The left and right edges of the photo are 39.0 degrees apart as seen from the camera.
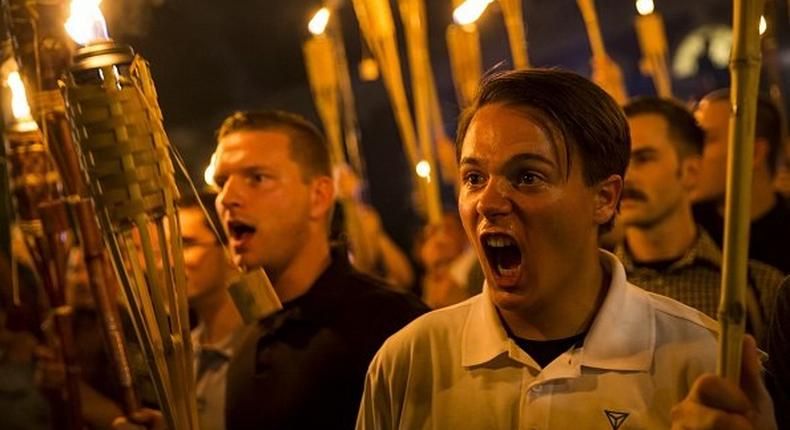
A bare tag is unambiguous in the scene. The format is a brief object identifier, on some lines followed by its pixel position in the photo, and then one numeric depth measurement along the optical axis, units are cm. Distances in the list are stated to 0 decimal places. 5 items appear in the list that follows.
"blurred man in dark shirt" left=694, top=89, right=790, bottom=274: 374
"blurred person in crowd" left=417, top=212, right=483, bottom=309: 514
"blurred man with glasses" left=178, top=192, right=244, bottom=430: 353
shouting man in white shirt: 175
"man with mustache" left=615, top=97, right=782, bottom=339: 316
